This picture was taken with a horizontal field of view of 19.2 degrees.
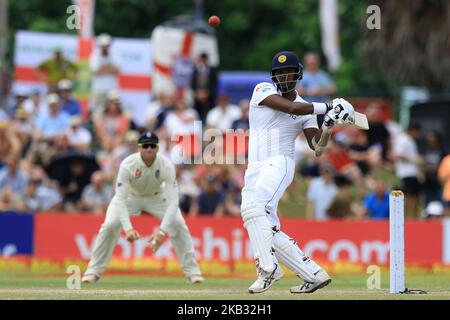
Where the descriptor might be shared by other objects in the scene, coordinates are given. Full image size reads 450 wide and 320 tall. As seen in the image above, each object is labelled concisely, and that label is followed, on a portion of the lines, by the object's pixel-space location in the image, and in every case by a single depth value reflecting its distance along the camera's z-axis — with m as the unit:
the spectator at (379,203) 21.69
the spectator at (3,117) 23.50
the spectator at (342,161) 23.78
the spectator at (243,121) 23.06
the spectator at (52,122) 23.34
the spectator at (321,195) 22.41
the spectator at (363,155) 24.45
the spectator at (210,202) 22.09
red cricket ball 13.98
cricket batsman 12.70
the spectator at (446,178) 22.05
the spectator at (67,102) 24.36
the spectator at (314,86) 24.37
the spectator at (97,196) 21.98
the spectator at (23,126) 23.58
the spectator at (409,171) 23.52
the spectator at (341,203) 22.06
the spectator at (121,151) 21.97
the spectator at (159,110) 23.75
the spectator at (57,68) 25.66
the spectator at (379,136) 25.27
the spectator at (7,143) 22.61
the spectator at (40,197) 22.12
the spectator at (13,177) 21.92
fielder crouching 15.88
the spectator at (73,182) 22.38
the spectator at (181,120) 23.04
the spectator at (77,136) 23.14
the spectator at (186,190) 22.27
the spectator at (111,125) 23.53
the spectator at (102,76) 25.17
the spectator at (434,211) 22.08
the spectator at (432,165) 23.77
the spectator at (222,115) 23.68
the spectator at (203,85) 24.70
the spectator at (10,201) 21.94
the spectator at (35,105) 24.33
